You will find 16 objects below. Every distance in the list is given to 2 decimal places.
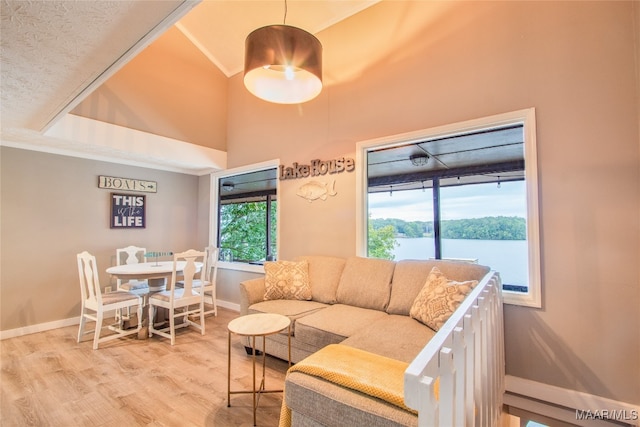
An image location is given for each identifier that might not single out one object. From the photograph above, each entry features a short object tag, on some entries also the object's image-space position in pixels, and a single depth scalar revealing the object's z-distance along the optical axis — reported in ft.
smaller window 16.21
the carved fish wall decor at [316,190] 12.08
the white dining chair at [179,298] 11.10
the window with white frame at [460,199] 8.23
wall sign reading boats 14.16
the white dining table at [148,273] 10.71
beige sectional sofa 4.32
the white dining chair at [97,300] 10.43
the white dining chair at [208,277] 13.28
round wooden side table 6.44
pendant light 7.10
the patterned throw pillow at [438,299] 7.25
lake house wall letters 11.59
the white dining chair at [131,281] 12.73
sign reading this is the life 14.48
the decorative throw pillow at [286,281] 10.63
